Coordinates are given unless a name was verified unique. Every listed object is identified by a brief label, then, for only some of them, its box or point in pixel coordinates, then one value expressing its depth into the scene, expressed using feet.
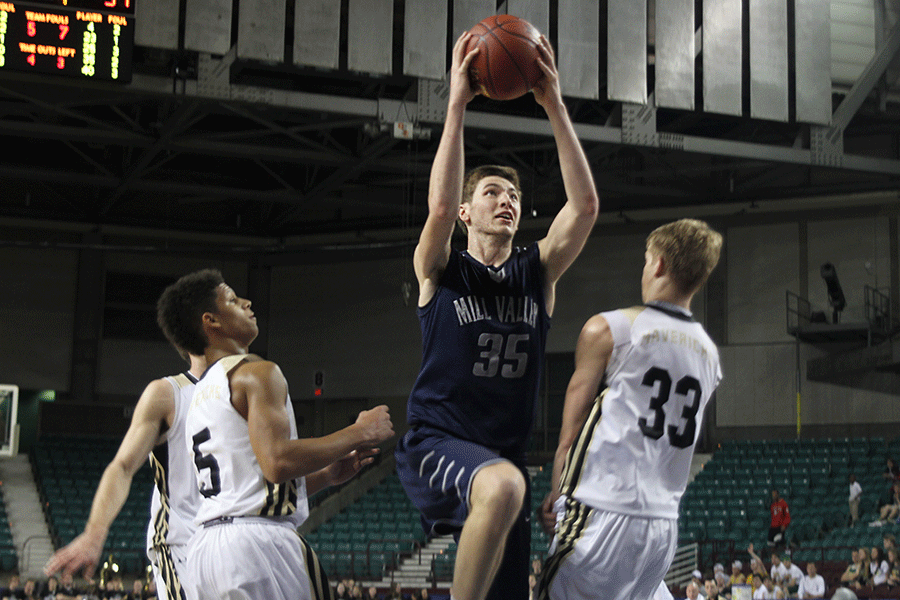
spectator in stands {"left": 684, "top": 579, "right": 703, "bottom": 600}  41.93
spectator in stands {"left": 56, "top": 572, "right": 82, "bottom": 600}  51.44
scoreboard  47.09
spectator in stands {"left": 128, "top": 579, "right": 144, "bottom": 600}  51.69
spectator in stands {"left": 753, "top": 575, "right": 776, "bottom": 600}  46.29
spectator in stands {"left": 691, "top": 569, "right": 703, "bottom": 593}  45.98
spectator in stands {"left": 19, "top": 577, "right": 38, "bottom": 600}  51.06
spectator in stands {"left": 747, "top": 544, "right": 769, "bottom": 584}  48.73
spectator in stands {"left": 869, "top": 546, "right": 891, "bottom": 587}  47.39
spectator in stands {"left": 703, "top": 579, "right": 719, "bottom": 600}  44.96
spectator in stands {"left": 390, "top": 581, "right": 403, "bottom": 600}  52.82
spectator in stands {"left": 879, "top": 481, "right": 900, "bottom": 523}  58.14
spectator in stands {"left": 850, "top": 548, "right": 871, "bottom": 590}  47.88
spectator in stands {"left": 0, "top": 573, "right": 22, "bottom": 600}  52.65
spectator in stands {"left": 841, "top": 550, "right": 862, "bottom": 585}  48.45
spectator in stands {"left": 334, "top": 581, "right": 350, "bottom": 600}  53.62
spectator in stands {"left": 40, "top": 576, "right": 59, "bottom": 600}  52.61
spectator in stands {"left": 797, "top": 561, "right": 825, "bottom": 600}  47.60
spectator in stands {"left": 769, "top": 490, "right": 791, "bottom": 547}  57.82
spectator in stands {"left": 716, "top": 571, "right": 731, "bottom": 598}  47.65
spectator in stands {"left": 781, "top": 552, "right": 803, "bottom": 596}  49.75
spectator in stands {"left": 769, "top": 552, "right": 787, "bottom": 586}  49.67
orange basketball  14.08
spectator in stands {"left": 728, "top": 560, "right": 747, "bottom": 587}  50.06
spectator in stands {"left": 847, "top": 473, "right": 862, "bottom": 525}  61.10
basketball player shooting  13.52
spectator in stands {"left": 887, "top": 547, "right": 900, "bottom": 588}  46.53
